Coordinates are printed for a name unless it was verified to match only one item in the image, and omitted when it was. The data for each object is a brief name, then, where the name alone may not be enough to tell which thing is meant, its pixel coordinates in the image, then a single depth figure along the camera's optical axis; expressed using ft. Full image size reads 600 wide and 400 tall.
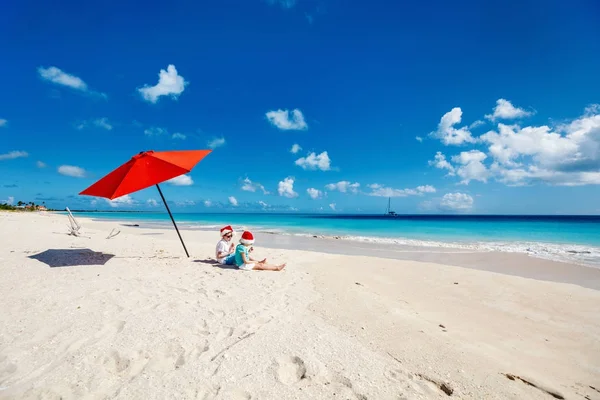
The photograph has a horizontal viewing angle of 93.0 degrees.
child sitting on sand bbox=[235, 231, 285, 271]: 23.34
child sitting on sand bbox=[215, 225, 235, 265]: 25.13
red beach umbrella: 21.89
